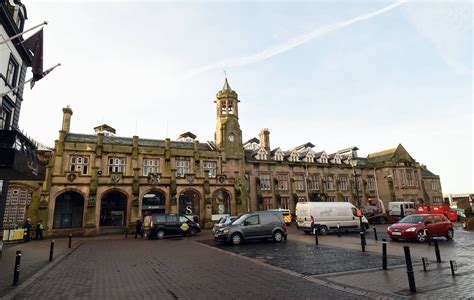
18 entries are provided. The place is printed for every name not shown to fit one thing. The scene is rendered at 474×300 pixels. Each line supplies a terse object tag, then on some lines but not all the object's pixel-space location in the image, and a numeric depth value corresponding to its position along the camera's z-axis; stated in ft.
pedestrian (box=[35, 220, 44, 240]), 74.27
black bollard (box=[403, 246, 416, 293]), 20.85
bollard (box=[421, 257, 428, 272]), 27.46
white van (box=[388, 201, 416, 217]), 110.42
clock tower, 120.57
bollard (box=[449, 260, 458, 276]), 25.51
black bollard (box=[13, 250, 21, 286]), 25.70
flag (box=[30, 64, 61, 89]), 42.88
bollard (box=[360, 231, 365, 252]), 41.34
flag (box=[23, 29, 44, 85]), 42.41
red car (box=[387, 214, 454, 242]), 49.83
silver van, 52.39
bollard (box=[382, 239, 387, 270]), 28.83
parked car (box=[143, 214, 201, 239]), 70.54
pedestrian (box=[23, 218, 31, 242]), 69.62
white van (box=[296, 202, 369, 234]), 69.26
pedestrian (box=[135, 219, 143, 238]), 77.14
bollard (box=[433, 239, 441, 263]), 31.46
